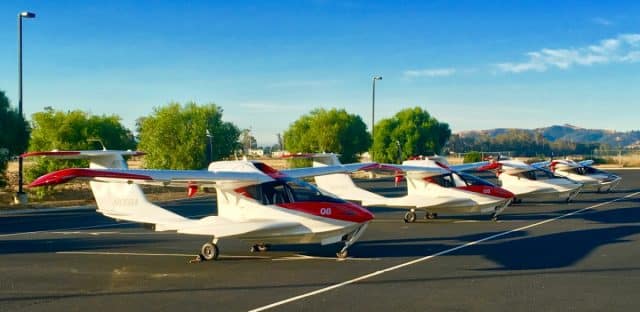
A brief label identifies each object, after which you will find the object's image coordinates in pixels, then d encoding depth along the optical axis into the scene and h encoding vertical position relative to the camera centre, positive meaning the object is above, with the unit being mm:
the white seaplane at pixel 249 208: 14703 -1422
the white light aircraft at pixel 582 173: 37562 -1282
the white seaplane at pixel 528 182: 30500 -1478
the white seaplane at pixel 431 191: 22578 -1514
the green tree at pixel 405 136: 69125 +1624
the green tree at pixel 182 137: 44094 +828
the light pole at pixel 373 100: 58125 +4556
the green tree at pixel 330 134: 60906 +1514
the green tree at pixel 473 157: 69850 -691
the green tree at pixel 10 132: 31359 +762
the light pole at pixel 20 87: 32453 +3033
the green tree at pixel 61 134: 39406 +875
